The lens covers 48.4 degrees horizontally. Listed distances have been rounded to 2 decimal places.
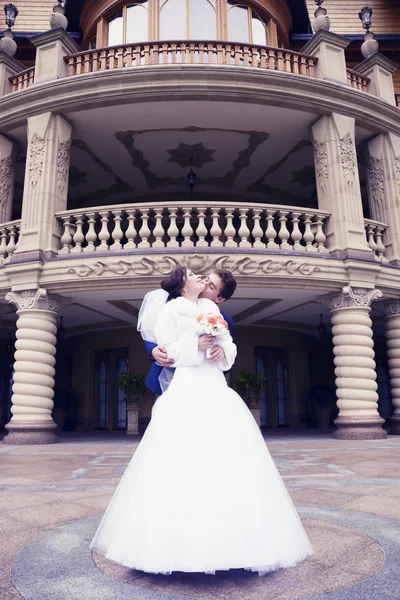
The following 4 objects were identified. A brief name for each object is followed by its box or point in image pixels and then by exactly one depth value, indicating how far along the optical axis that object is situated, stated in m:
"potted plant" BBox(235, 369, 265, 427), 12.01
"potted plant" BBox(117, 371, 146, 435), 12.09
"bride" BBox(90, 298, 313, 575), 2.22
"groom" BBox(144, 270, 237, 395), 2.83
